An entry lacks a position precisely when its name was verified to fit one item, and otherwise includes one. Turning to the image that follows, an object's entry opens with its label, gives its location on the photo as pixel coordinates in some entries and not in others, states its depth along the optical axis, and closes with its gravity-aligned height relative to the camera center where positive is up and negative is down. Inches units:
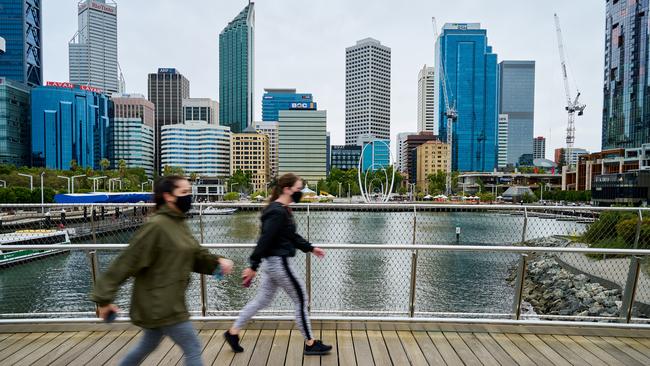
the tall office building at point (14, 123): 3941.9 +513.1
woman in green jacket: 95.0 -28.3
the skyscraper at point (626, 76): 3558.1 +1017.4
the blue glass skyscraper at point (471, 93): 7145.7 +1601.4
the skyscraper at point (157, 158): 7062.0 +231.3
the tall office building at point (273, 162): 7134.4 +172.3
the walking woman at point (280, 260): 136.9 -34.3
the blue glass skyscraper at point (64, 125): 4288.9 +538.8
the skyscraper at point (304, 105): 6082.7 +1109.9
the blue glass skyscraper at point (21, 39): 4803.2 +1775.4
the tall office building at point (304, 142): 5866.1 +456.5
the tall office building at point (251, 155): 5689.0 +238.3
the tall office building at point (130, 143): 5620.1 +408.3
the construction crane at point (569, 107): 5600.4 +1023.5
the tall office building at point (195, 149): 5300.2 +308.2
